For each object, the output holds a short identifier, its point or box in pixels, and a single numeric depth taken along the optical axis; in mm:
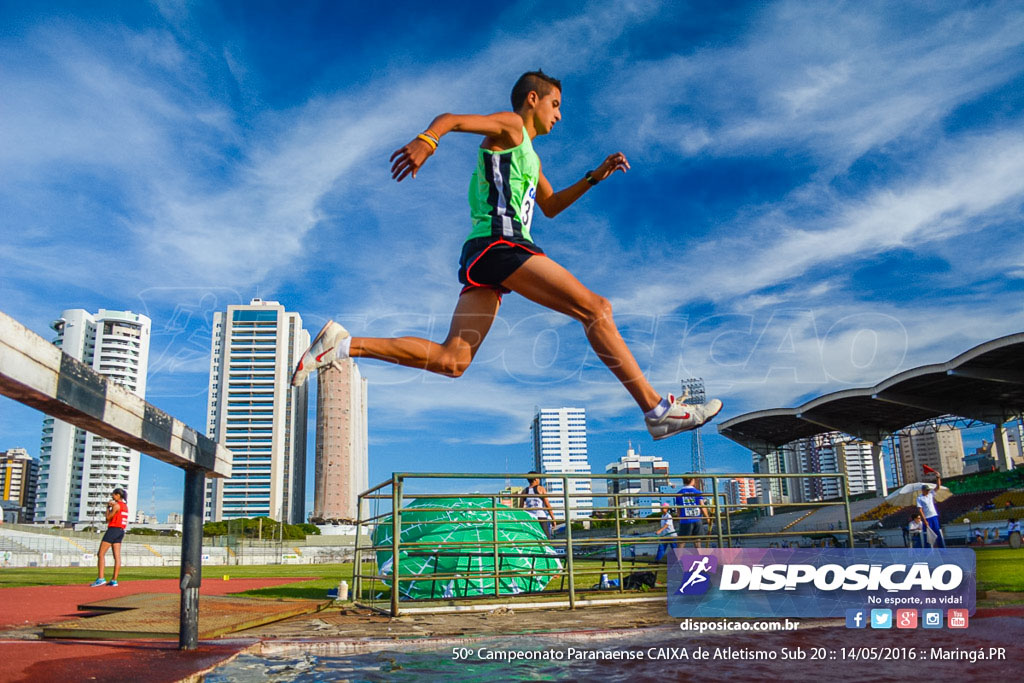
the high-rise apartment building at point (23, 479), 143750
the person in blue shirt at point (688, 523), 9859
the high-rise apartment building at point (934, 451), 150550
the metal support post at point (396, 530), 5906
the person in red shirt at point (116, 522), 11547
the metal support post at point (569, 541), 6484
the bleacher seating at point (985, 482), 36812
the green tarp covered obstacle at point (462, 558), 8508
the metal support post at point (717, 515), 6842
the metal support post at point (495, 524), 6803
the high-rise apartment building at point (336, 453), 115875
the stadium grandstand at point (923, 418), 33188
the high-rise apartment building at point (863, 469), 190312
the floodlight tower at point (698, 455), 161288
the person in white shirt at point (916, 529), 16609
